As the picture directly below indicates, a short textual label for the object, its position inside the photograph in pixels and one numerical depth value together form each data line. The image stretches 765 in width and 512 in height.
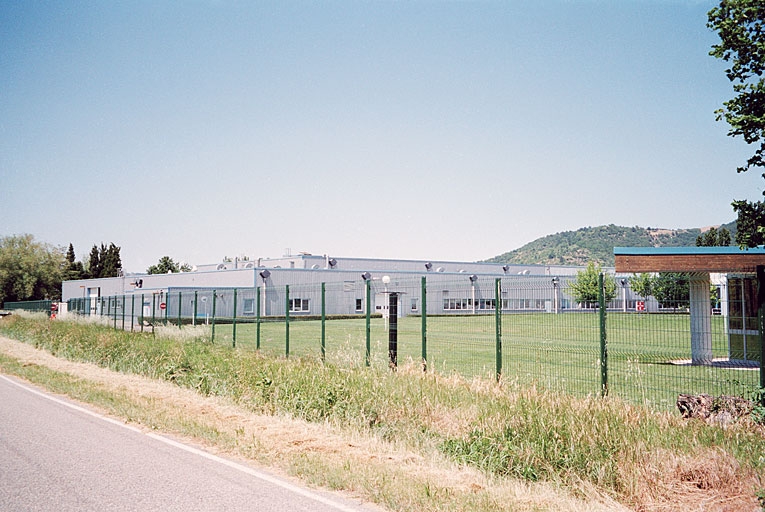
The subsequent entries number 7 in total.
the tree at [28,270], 95.81
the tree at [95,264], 106.94
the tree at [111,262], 105.00
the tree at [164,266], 137.62
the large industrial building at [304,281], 56.88
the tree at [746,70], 8.32
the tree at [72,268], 102.75
